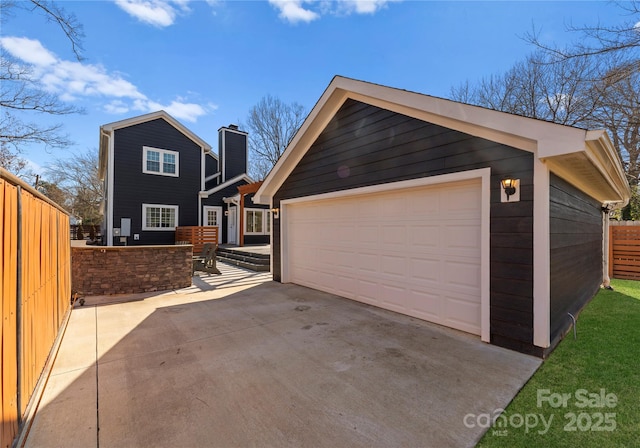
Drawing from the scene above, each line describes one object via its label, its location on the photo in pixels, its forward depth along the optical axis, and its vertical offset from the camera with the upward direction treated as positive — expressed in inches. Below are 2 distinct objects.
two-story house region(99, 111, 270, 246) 540.1 +69.2
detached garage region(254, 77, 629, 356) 139.4 +9.3
